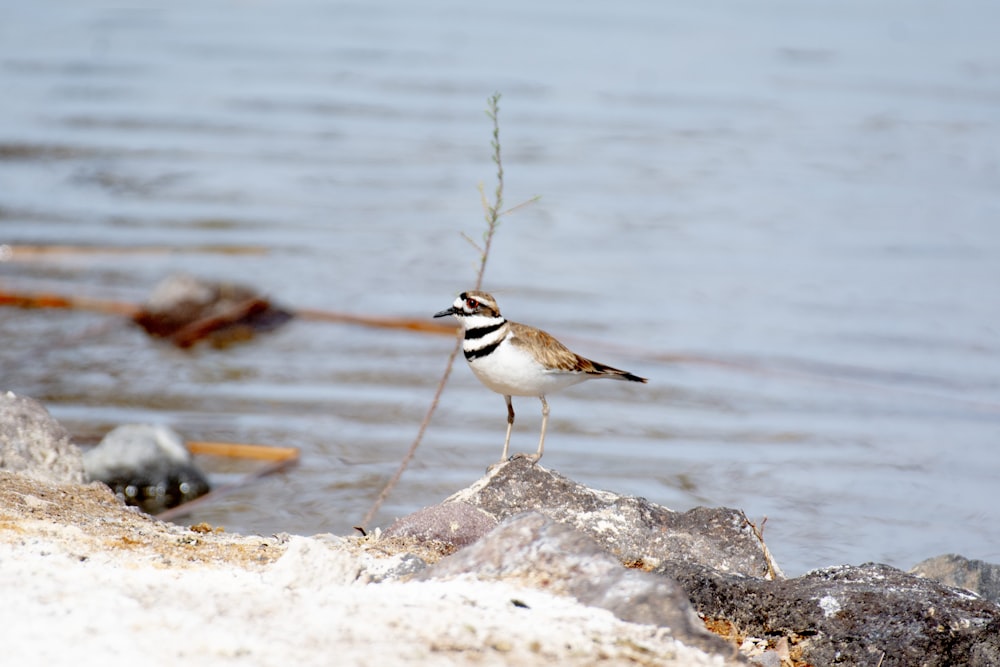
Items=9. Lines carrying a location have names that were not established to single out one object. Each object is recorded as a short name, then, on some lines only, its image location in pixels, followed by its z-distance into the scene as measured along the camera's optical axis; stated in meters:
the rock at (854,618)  8.16
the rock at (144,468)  12.94
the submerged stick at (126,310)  17.83
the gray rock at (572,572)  6.96
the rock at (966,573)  10.14
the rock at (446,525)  9.53
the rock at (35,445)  10.48
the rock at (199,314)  17.94
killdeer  10.50
